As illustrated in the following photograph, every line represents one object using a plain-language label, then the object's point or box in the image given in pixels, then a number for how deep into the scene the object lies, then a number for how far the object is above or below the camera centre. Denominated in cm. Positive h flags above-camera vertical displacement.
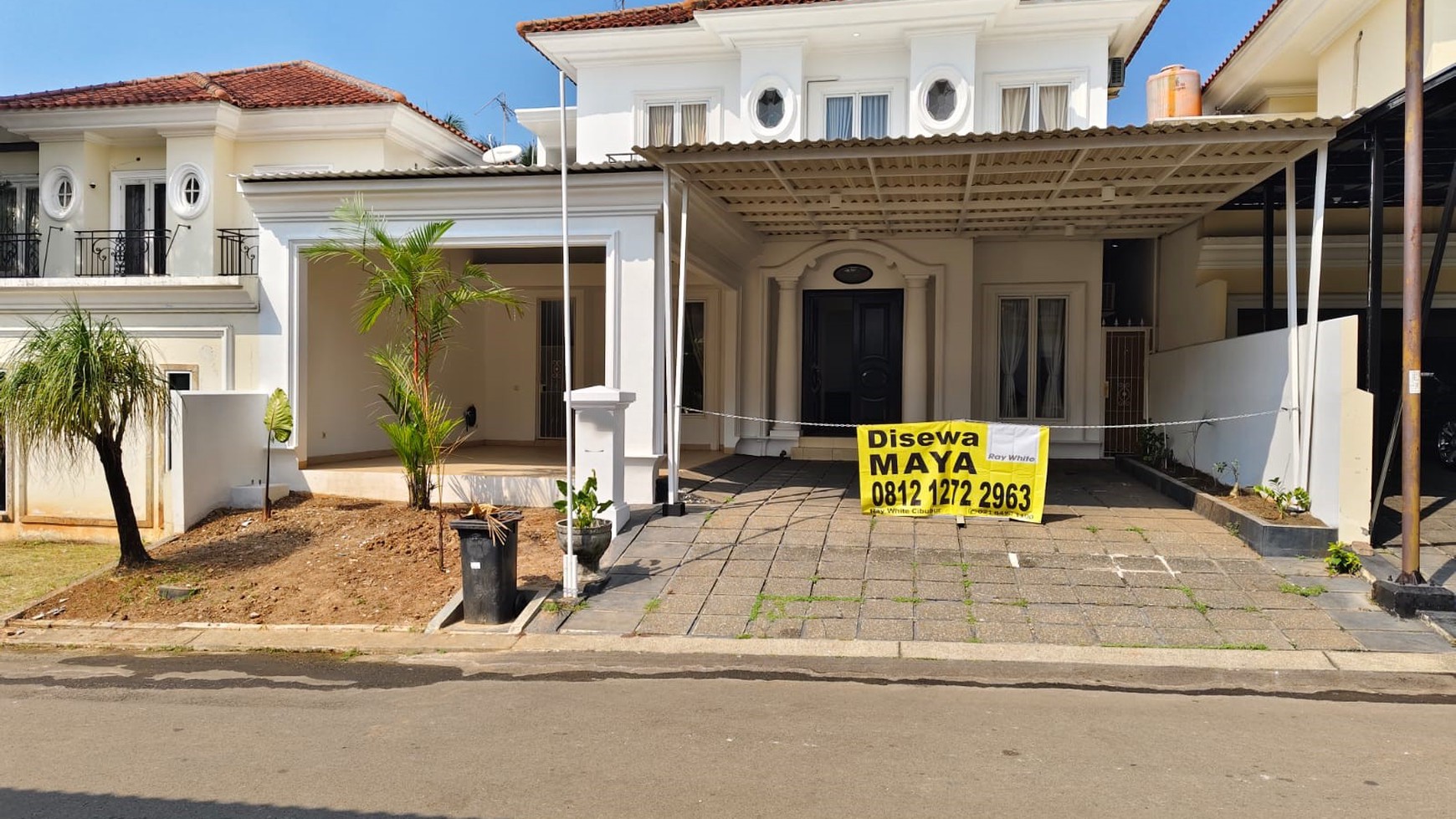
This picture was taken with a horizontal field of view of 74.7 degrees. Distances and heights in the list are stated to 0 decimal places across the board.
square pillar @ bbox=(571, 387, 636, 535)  901 -51
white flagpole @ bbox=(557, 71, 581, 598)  766 -139
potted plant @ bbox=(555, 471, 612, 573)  788 -118
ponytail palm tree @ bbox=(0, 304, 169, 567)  836 -7
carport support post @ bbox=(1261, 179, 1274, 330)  1042 +144
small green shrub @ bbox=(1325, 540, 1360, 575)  773 -140
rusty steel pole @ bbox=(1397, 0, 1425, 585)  693 +49
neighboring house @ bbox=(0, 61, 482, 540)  1569 +391
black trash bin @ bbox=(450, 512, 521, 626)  733 -143
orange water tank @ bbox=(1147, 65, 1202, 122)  1288 +402
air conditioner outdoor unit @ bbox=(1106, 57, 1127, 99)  1514 +504
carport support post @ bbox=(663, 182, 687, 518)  978 -27
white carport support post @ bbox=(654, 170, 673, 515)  967 +92
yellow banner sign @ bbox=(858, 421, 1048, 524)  931 -82
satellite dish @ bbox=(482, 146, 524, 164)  1507 +366
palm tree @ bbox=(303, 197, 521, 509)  985 +74
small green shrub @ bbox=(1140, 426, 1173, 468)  1238 -79
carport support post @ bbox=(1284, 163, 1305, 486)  874 +68
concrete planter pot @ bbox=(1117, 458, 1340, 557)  816 -127
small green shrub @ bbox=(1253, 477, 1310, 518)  859 -102
